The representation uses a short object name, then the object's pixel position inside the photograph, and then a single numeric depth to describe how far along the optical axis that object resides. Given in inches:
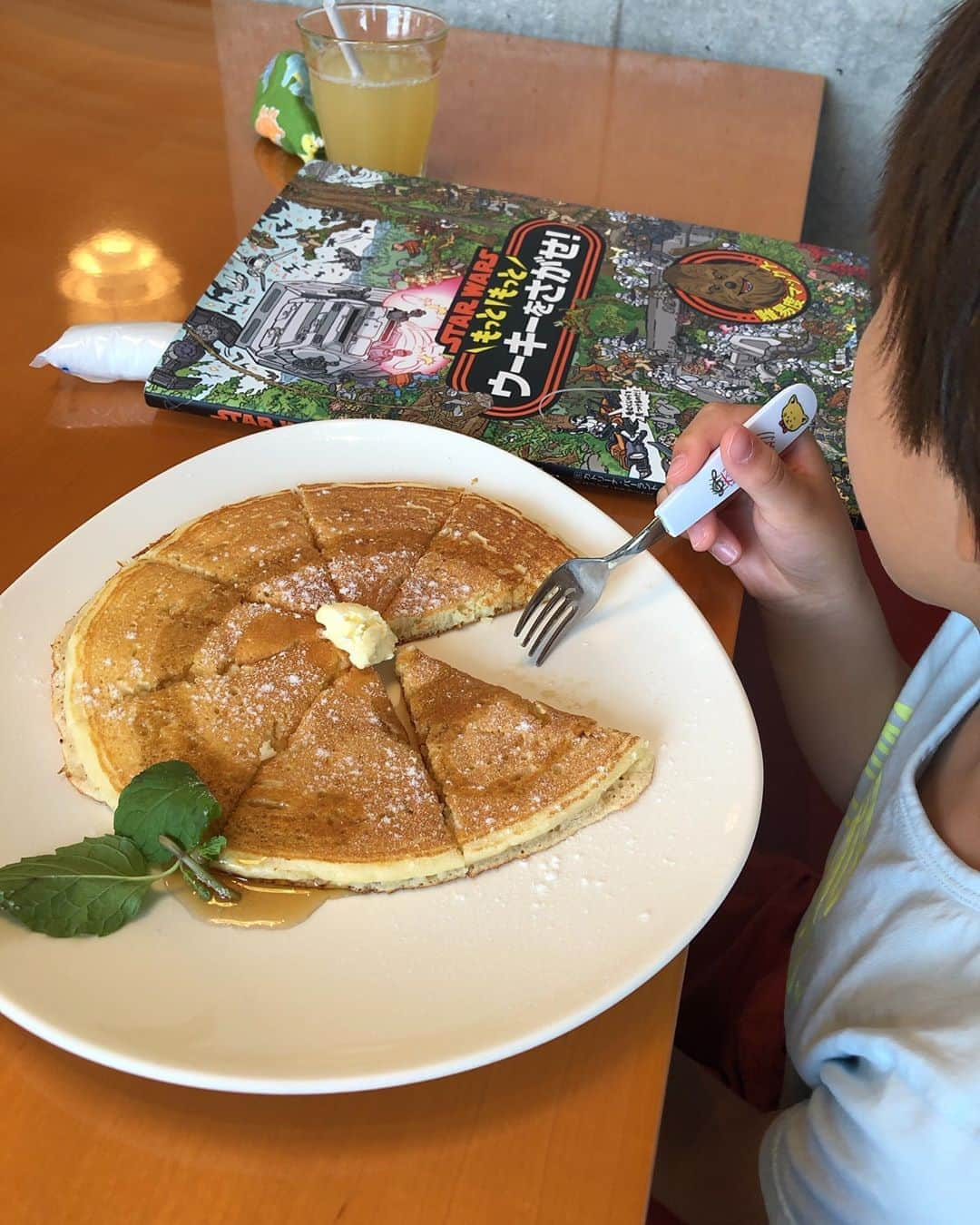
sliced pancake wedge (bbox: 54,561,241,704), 13.4
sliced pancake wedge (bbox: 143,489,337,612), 15.0
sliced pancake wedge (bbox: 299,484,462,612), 15.3
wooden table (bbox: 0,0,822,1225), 9.8
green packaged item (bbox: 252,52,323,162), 24.5
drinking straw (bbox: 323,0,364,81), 22.5
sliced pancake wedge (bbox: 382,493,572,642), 15.1
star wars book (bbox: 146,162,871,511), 18.0
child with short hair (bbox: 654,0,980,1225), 10.3
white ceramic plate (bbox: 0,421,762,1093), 10.0
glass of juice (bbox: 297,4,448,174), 22.8
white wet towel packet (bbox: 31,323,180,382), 18.3
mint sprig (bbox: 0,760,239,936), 10.7
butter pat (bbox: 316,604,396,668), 14.2
